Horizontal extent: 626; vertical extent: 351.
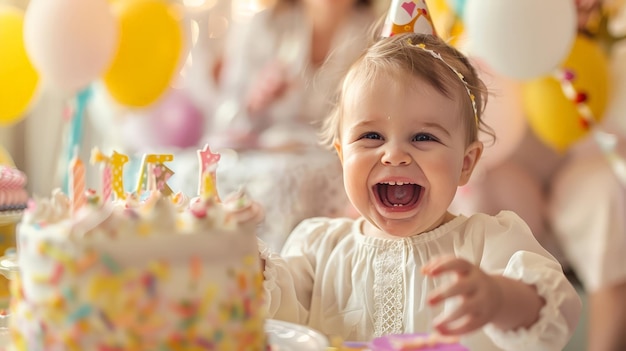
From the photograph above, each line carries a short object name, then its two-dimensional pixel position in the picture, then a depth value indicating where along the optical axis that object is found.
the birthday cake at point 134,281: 0.75
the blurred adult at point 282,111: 2.83
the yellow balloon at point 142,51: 2.67
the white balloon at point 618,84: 2.45
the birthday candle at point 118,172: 1.10
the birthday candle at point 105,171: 1.07
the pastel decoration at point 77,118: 2.90
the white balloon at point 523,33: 1.98
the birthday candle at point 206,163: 1.07
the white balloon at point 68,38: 2.28
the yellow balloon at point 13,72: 2.30
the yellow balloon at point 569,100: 2.38
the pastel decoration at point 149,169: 1.15
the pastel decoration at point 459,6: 2.37
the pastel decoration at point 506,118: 2.53
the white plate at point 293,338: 0.91
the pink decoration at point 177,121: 3.77
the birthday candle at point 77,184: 0.89
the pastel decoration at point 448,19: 2.38
